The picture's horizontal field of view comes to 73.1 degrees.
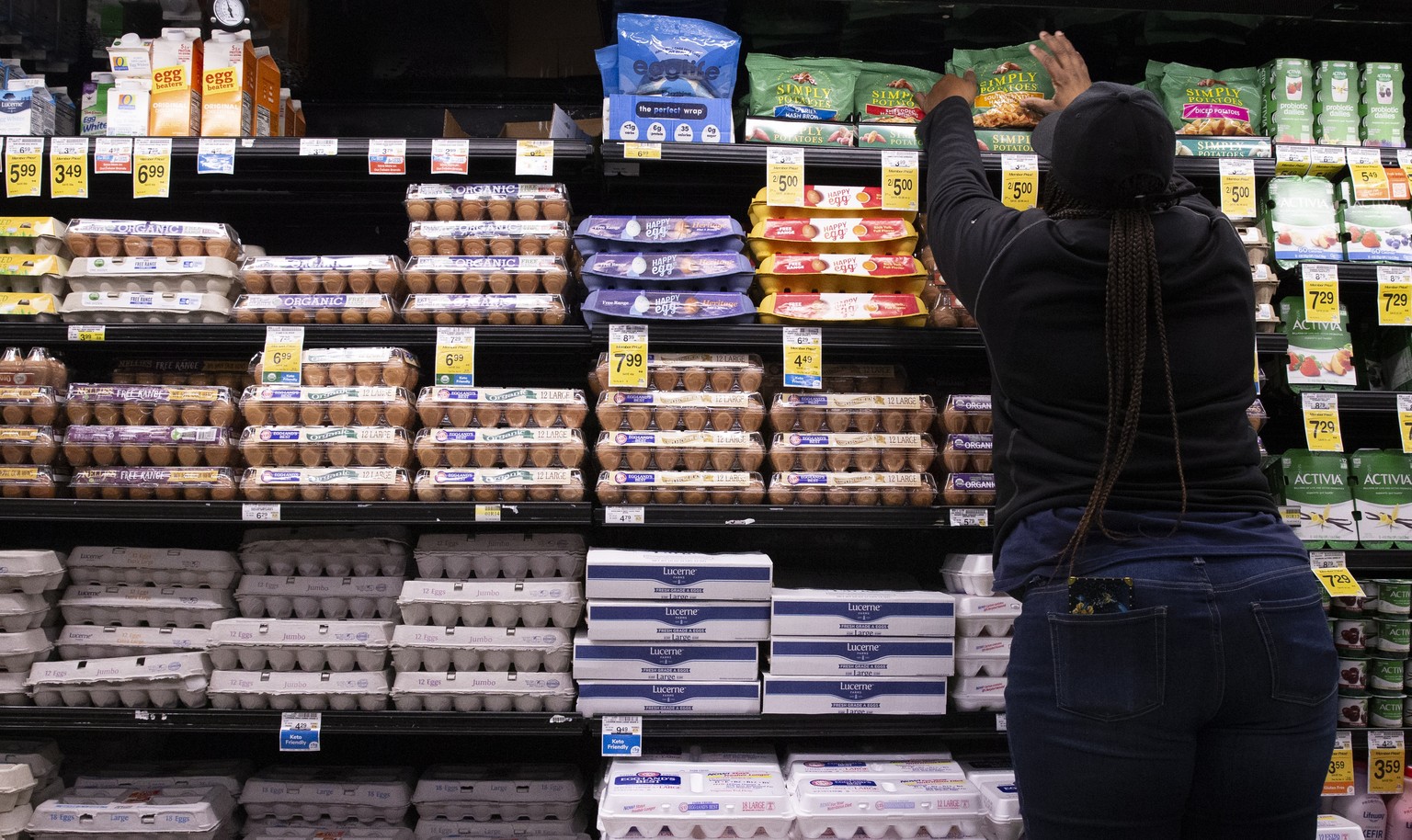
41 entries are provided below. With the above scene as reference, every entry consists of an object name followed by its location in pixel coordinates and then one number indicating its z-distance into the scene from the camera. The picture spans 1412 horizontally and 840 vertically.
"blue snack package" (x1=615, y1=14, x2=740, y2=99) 2.75
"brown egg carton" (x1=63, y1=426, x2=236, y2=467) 2.63
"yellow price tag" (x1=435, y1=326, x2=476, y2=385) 2.62
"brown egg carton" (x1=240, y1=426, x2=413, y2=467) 2.59
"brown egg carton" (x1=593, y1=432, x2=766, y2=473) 2.58
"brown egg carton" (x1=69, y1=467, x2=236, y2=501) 2.61
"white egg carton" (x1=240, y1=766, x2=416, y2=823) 2.70
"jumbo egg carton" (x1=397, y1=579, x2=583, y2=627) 2.61
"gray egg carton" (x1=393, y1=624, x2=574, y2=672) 2.59
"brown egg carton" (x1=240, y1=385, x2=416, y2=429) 2.61
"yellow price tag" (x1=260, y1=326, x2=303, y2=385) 2.64
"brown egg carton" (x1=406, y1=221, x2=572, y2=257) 2.71
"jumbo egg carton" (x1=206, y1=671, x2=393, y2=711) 2.59
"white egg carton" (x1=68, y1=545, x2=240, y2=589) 2.74
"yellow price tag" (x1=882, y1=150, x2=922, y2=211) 2.68
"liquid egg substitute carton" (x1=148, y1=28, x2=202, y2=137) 2.75
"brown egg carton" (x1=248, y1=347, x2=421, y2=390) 2.65
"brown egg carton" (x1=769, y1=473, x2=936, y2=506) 2.59
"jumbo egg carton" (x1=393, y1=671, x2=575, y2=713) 2.57
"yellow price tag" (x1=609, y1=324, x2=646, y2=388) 2.60
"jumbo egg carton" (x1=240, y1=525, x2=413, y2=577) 2.75
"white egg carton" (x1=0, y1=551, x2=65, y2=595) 2.63
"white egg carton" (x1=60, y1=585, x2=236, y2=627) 2.71
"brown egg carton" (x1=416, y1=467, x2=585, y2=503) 2.56
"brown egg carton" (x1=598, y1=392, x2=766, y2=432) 2.61
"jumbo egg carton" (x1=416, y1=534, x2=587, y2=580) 2.69
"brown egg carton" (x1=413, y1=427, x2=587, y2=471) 2.59
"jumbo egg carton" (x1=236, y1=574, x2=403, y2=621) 2.70
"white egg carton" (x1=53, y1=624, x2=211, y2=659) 2.67
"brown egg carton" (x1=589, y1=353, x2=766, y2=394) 2.65
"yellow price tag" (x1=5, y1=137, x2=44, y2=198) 2.69
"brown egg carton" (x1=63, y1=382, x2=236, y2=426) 2.68
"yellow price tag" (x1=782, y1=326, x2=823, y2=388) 2.59
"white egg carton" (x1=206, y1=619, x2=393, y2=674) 2.62
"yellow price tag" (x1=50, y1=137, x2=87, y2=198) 2.69
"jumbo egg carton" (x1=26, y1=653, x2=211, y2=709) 2.62
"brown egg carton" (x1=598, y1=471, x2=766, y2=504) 2.56
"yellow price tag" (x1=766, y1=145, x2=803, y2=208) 2.66
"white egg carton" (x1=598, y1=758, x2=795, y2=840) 2.39
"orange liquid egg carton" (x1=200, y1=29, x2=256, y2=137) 2.75
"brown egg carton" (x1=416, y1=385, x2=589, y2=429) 2.63
